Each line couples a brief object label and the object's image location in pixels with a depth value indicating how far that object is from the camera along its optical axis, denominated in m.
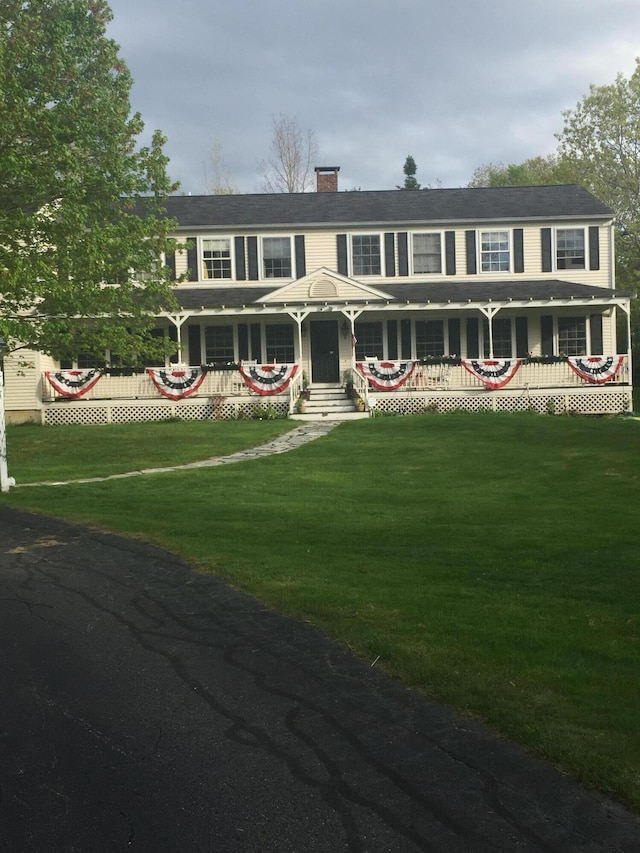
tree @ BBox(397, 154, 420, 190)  72.50
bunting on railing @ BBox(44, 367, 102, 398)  26.28
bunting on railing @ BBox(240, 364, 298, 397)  26.20
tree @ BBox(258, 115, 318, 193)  53.91
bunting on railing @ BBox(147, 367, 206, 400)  26.30
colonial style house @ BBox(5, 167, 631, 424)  27.84
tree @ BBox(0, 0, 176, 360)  17.22
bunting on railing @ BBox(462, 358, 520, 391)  26.27
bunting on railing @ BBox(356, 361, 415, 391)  26.27
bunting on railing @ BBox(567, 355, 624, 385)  26.33
